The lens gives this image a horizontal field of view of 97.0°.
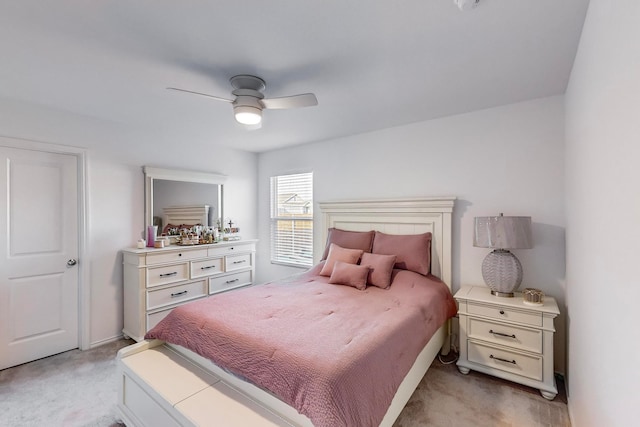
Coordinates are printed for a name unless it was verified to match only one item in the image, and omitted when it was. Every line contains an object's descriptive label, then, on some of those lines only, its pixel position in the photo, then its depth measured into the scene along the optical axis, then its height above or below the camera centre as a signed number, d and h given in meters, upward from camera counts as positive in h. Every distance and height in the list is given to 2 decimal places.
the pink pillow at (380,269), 2.61 -0.54
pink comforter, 1.29 -0.73
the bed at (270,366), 1.32 -0.85
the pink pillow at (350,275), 2.60 -0.60
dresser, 2.97 -0.77
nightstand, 2.10 -1.00
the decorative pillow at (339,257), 2.90 -0.48
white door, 2.54 -0.41
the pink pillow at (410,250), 2.78 -0.39
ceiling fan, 2.01 +0.79
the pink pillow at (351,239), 3.13 -0.32
